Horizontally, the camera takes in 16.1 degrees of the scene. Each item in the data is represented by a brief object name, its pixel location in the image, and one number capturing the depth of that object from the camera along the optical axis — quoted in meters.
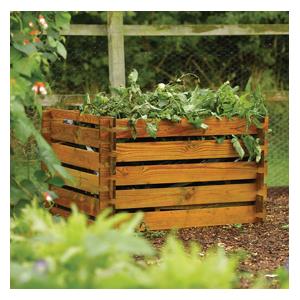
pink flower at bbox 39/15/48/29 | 4.34
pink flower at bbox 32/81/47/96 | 4.33
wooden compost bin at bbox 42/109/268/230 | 6.26
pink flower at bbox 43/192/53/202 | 4.25
